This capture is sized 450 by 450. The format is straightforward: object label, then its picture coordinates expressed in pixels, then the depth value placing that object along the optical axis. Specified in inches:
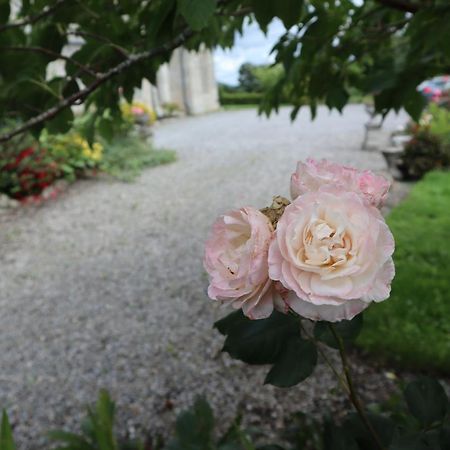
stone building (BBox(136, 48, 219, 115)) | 815.1
